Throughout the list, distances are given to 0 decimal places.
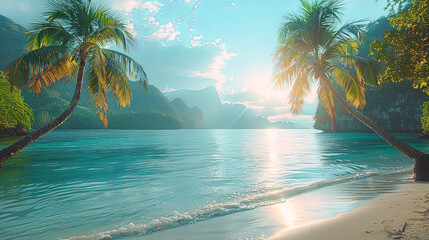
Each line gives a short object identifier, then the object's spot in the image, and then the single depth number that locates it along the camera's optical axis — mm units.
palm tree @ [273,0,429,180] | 12133
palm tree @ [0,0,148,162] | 9641
